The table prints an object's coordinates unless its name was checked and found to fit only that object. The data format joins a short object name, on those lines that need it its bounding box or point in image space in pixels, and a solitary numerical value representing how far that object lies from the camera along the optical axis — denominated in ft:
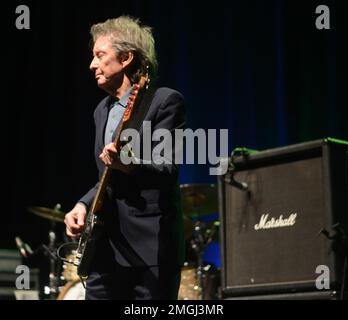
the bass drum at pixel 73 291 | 35.19
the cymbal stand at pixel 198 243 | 37.42
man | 15.34
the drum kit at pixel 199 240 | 36.52
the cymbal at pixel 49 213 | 37.13
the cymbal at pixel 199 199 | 36.11
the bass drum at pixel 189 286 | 36.52
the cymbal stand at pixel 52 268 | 37.27
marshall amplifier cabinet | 21.24
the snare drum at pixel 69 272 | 37.47
